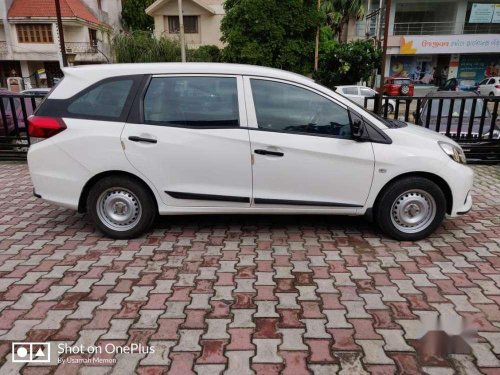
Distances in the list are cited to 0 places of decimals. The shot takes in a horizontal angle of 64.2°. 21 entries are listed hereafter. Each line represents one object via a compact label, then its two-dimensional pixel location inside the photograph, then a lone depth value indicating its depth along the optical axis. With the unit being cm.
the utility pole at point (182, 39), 1977
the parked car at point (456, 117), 715
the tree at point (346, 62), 2275
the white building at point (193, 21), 3098
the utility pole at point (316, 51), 1947
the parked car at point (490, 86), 2522
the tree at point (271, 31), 1834
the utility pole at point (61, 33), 895
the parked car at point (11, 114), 710
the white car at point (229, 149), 385
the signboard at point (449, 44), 3088
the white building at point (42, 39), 3098
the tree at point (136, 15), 3972
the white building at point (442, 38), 3106
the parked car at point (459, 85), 2766
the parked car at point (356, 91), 1826
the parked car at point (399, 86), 2430
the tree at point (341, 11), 3169
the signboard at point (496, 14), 3096
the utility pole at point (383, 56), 720
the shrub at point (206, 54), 2466
